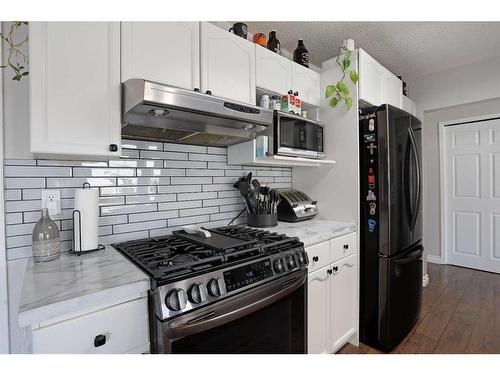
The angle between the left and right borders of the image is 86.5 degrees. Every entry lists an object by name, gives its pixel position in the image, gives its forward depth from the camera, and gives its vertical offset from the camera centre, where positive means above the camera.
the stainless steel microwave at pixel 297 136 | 1.73 +0.37
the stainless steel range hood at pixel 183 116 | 1.12 +0.35
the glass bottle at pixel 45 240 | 1.12 -0.21
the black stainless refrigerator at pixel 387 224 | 1.87 -0.27
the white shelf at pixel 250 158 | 1.78 +0.21
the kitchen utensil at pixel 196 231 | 1.46 -0.24
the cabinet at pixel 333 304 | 1.60 -0.77
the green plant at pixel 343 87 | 1.98 +0.76
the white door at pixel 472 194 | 3.35 -0.10
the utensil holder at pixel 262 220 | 1.87 -0.23
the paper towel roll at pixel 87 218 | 1.21 -0.13
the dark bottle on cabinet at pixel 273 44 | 1.96 +1.07
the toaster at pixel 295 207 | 2.11 -0.16
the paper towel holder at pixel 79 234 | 1.21 -0.20
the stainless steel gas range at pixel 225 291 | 0.94 -0.42
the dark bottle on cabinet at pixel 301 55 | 2.13 +1.06
